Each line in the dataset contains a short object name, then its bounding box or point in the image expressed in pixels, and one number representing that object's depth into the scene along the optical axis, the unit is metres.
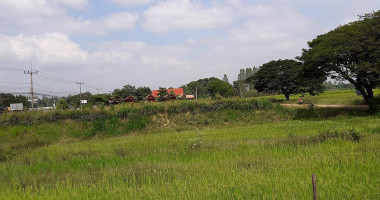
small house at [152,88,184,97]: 75.25
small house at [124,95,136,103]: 51.38
